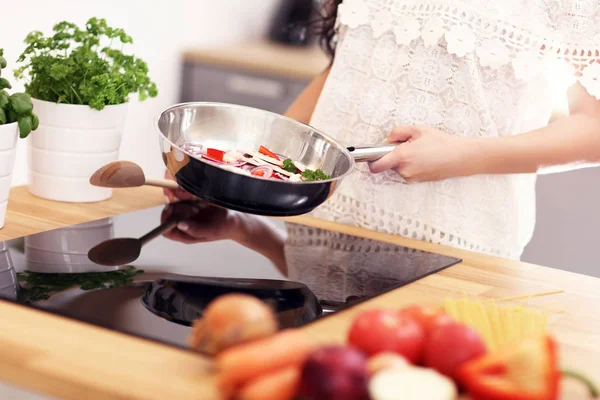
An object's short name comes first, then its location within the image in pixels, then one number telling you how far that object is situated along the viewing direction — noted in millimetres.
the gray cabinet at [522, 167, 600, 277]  2500
